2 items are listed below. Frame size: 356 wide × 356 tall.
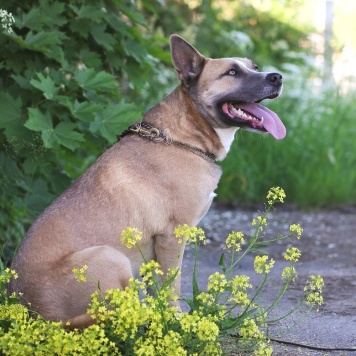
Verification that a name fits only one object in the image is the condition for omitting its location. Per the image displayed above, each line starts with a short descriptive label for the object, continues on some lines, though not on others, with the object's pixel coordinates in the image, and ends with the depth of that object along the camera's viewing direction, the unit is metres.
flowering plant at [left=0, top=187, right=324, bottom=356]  3.33
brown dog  3.76
